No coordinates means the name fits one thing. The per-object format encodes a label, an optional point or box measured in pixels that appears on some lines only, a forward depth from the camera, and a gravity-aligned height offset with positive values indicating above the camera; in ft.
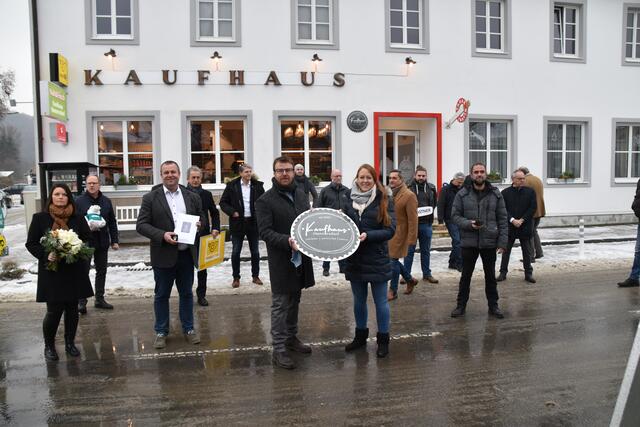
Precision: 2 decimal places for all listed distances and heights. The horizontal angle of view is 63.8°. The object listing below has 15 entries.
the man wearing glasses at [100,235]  23.70 -2.10
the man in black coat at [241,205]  27.89 -0.90
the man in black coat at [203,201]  24.84 -0.69
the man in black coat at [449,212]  31.86 -1.69
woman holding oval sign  16.93 -1.77
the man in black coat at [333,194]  29.40 -0.44
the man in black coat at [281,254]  16.38 -2.14
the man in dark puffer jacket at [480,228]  21.85 -1.87
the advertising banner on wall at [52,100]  39.40 +7.12
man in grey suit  18.21 -2.07
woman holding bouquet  16.81 -2.61
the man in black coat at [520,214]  29.35 -1.71
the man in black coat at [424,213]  29.32 -1.59
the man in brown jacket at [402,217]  24.07 -1.49
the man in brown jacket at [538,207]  33.38 -1.56
